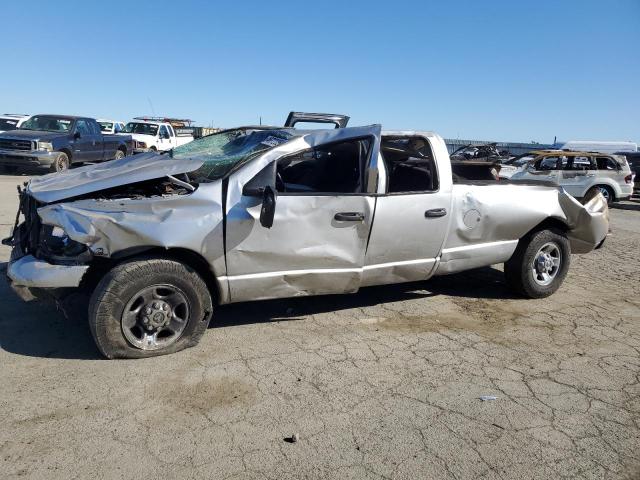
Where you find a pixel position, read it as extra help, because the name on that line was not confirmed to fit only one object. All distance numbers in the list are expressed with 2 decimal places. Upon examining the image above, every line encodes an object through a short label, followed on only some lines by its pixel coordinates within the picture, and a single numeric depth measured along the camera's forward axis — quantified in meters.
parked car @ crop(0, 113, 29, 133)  19.18
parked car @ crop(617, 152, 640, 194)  17.86
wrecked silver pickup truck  3.49
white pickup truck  19.78
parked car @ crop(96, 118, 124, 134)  25.42
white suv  15.56
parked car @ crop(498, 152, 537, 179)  14.77
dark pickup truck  14.75
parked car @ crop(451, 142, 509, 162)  16.85
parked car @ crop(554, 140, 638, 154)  23.65
